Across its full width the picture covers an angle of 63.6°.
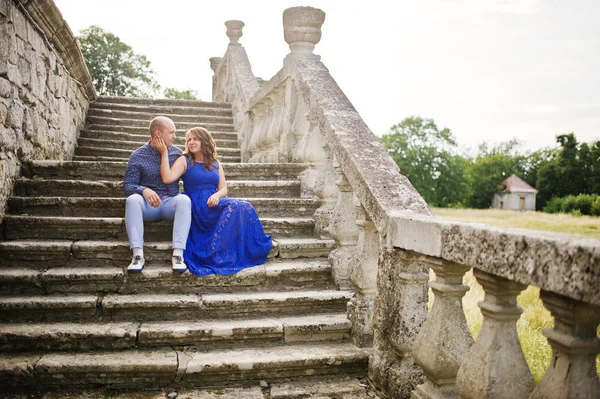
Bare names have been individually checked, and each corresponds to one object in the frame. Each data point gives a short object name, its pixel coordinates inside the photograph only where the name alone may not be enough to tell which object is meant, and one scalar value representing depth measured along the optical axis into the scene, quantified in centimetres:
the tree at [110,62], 2012
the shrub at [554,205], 2852
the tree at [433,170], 4481
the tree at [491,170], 5709
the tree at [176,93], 2700
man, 354
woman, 366
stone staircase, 289
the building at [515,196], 5132
